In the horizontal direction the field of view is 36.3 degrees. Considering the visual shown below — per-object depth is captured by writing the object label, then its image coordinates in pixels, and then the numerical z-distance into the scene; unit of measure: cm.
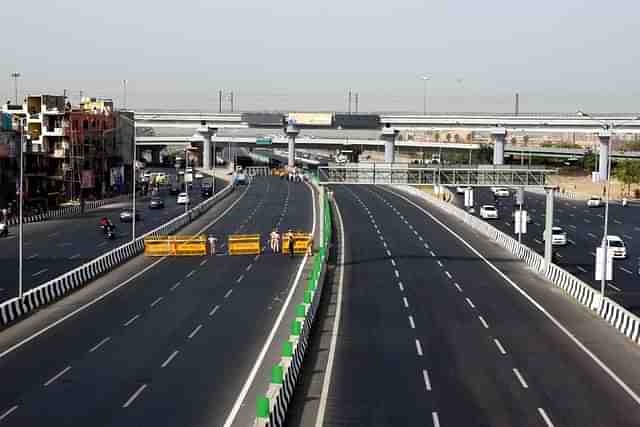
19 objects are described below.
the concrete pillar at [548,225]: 4891
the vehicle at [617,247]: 5693
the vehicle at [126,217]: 7919
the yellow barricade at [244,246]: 5672
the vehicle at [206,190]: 11273
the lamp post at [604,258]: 3675
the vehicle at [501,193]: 12031
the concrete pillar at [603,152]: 12117
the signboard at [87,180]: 9486
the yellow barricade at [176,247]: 5647
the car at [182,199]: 9939
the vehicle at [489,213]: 8525
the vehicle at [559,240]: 6475
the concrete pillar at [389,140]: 12912
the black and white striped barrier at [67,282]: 3409
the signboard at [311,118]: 14186
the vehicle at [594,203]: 10319
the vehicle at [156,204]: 9550
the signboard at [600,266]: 3722
